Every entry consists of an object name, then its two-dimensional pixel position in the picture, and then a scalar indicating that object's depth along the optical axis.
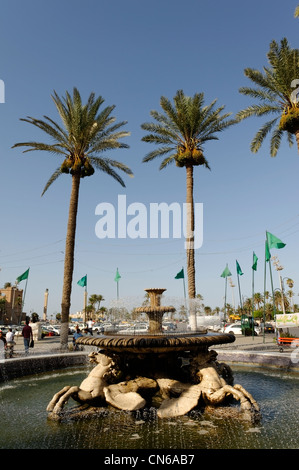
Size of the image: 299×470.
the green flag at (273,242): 17.73
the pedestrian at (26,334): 12.14
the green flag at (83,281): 27.39
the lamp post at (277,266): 53.05
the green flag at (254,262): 23.20
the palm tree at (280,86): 14.73
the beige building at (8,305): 64.12
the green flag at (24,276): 22.85
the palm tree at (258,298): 93.78
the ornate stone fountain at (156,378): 5.29
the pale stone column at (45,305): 76.43
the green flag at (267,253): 19.00
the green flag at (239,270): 25.89
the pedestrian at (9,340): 11.68
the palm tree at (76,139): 17.25
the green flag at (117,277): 33.69
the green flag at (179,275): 22.64
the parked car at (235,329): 29.04
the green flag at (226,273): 27.08
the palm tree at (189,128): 18.36
